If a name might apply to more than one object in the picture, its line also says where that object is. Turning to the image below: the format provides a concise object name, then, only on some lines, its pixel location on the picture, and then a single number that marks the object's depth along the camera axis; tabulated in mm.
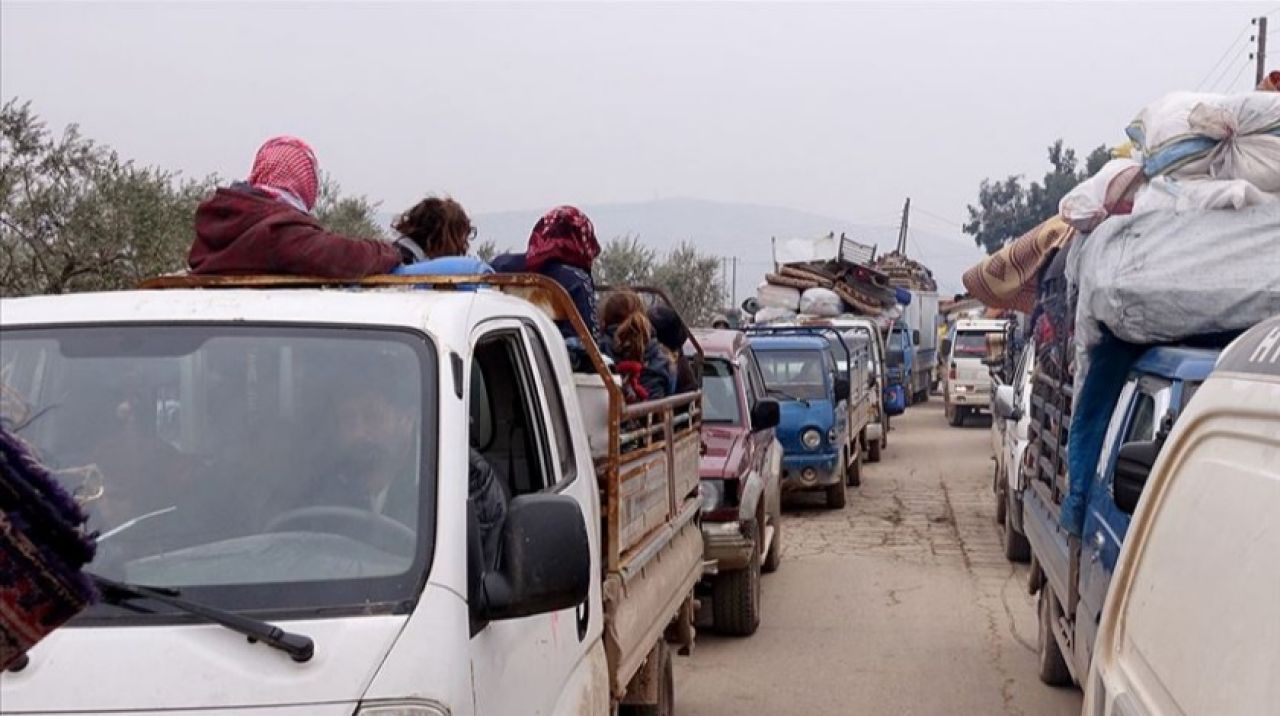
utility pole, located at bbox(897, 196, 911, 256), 81062
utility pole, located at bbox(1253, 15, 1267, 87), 36188
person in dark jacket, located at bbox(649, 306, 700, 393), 8366
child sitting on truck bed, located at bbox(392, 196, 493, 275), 6066
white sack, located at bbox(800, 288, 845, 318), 30692
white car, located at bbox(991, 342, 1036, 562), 12195
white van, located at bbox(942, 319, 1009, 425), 29469
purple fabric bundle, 1738
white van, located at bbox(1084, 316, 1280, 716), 2416
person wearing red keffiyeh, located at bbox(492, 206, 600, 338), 6641
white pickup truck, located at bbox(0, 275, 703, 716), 3057
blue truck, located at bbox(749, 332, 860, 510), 15883
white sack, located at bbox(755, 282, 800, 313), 31375
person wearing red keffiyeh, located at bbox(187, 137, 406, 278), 4754
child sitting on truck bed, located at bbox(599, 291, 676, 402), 7633
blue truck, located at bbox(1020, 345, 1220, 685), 5754
